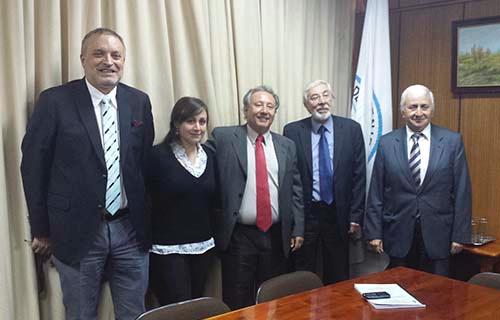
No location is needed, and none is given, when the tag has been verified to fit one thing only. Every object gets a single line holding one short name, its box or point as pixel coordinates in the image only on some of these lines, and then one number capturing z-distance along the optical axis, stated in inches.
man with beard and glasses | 131.9
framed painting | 141.7
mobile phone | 79.7
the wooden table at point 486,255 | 130.1
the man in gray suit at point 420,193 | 123.6
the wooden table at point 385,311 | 73.4
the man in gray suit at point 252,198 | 116.0
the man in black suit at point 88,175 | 90.0
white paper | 77.2
